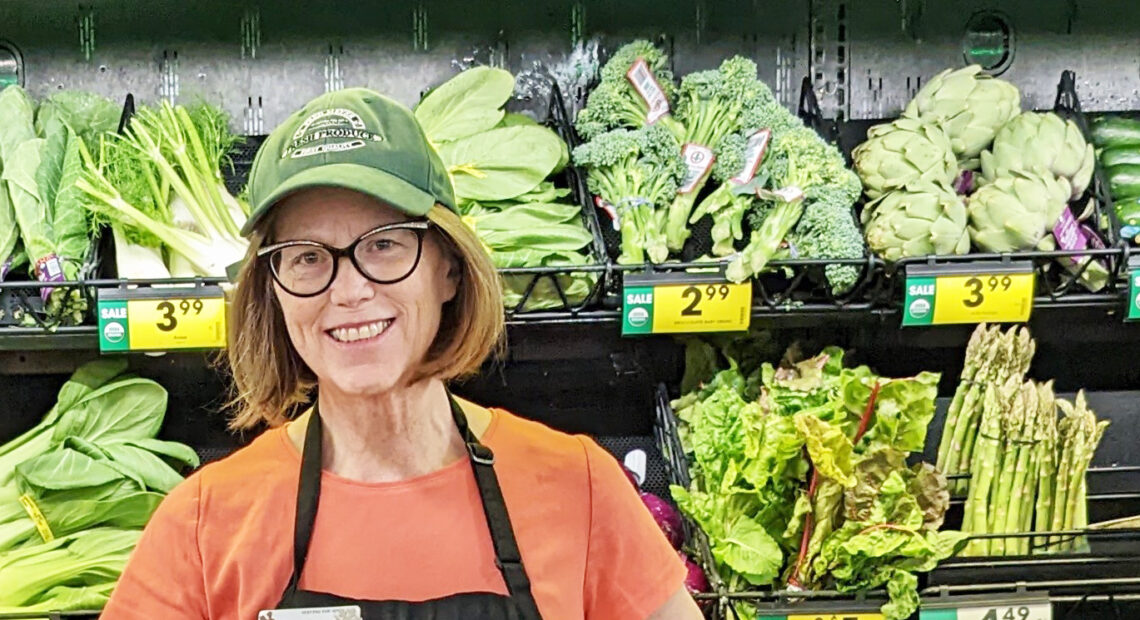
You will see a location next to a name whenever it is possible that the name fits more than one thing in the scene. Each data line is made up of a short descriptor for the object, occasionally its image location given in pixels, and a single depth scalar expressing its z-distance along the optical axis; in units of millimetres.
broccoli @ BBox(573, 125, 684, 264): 1762
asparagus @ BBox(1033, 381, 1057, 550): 1810
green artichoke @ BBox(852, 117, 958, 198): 1830
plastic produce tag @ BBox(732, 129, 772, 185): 1836
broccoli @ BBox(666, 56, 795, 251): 1883
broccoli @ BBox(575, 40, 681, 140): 1907
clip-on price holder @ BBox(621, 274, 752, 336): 1594
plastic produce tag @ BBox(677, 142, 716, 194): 1868
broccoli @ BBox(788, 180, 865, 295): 1672
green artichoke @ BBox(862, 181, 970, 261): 1738
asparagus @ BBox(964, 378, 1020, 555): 1809
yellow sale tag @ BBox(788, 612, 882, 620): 1610
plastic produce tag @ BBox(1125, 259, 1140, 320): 1659
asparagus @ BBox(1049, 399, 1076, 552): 1814
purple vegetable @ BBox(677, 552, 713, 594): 1826
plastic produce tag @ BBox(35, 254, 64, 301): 1628
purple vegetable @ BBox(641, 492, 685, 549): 1934
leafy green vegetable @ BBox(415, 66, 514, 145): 1921
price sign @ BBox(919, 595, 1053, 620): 1636
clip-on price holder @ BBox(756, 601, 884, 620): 1611
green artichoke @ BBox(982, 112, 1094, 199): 1872
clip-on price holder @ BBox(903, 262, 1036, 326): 1624
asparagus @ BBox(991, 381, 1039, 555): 1803
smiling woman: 1143
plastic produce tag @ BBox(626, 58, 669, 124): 1927
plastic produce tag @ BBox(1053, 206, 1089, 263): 1795
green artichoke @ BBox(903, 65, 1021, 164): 1941
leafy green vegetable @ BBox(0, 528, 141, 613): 1691
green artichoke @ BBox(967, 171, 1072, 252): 1764
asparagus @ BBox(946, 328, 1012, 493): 1881
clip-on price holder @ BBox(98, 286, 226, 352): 1540
